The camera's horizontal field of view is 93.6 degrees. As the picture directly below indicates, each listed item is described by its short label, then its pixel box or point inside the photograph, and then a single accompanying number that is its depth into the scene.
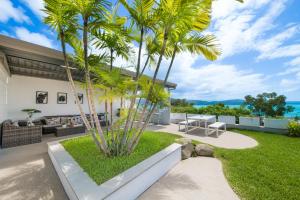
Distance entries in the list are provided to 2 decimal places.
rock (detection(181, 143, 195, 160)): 4.38
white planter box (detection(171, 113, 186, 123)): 10.98
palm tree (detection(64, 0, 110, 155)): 2.50
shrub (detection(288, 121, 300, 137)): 6.96
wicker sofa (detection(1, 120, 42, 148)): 5.02
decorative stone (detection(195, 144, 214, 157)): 4.53
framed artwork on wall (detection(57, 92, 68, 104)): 8.59
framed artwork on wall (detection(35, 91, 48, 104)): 7.74
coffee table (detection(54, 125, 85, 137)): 6.66
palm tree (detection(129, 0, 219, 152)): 2.61
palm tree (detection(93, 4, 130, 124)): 3.24
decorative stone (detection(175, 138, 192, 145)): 4.67
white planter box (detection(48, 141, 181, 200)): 2.04
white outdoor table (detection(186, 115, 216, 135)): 7.82
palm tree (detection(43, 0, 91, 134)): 2.59
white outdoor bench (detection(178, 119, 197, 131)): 8.00
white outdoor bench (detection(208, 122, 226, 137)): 7.11
